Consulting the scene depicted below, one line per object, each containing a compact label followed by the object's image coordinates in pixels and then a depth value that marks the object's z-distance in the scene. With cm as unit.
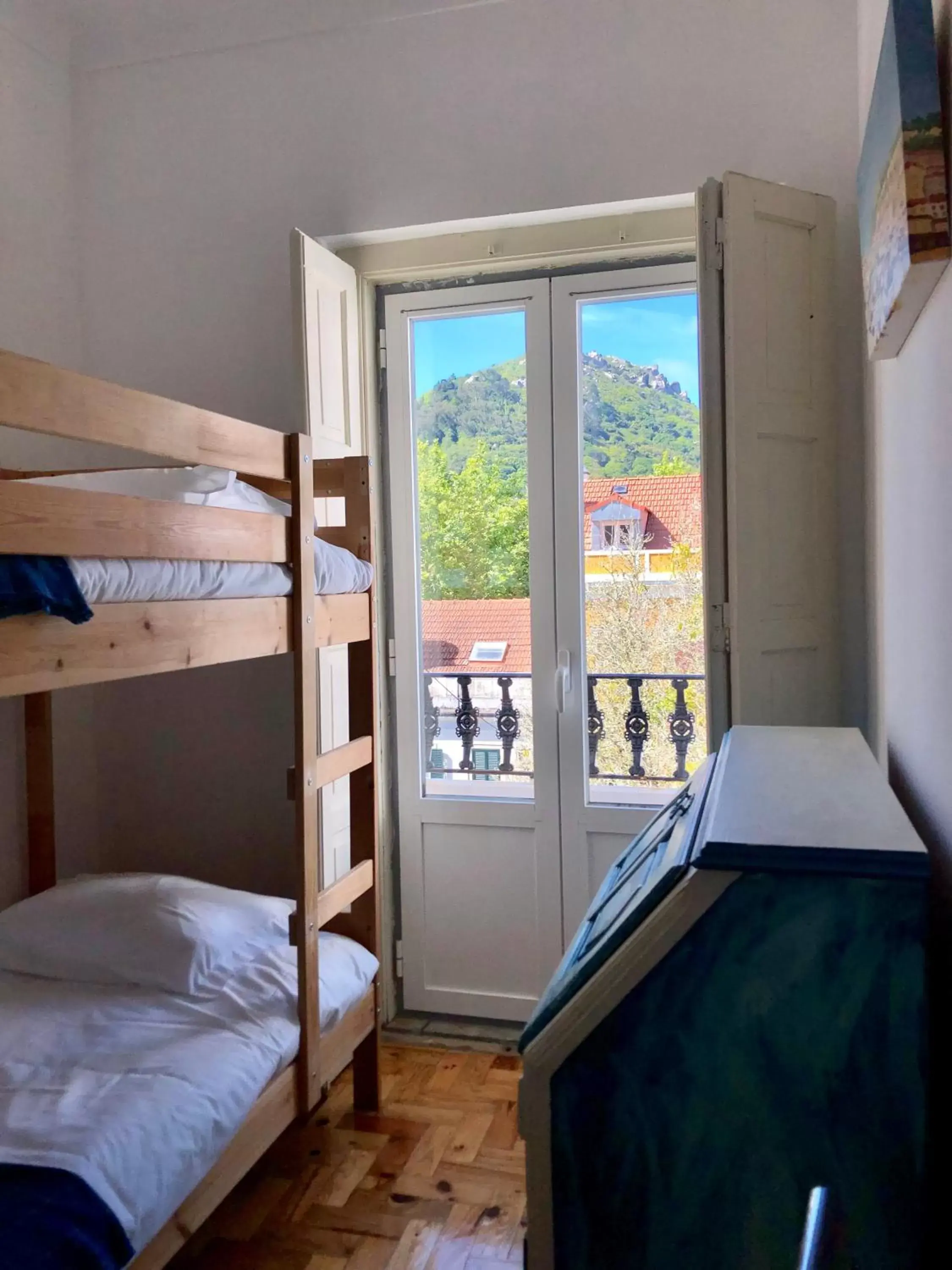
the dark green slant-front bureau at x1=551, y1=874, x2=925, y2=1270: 88
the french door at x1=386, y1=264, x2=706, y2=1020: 281
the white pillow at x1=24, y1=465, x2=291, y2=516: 187
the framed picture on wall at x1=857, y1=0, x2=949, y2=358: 104
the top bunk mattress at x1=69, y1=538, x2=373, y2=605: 148
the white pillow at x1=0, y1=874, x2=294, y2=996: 205
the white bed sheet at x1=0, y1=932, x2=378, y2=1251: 143
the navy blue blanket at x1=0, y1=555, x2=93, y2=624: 131
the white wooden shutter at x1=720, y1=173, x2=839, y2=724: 213
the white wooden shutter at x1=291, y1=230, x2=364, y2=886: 256
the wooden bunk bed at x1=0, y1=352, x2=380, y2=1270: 137
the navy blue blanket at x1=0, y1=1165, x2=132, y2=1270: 125
